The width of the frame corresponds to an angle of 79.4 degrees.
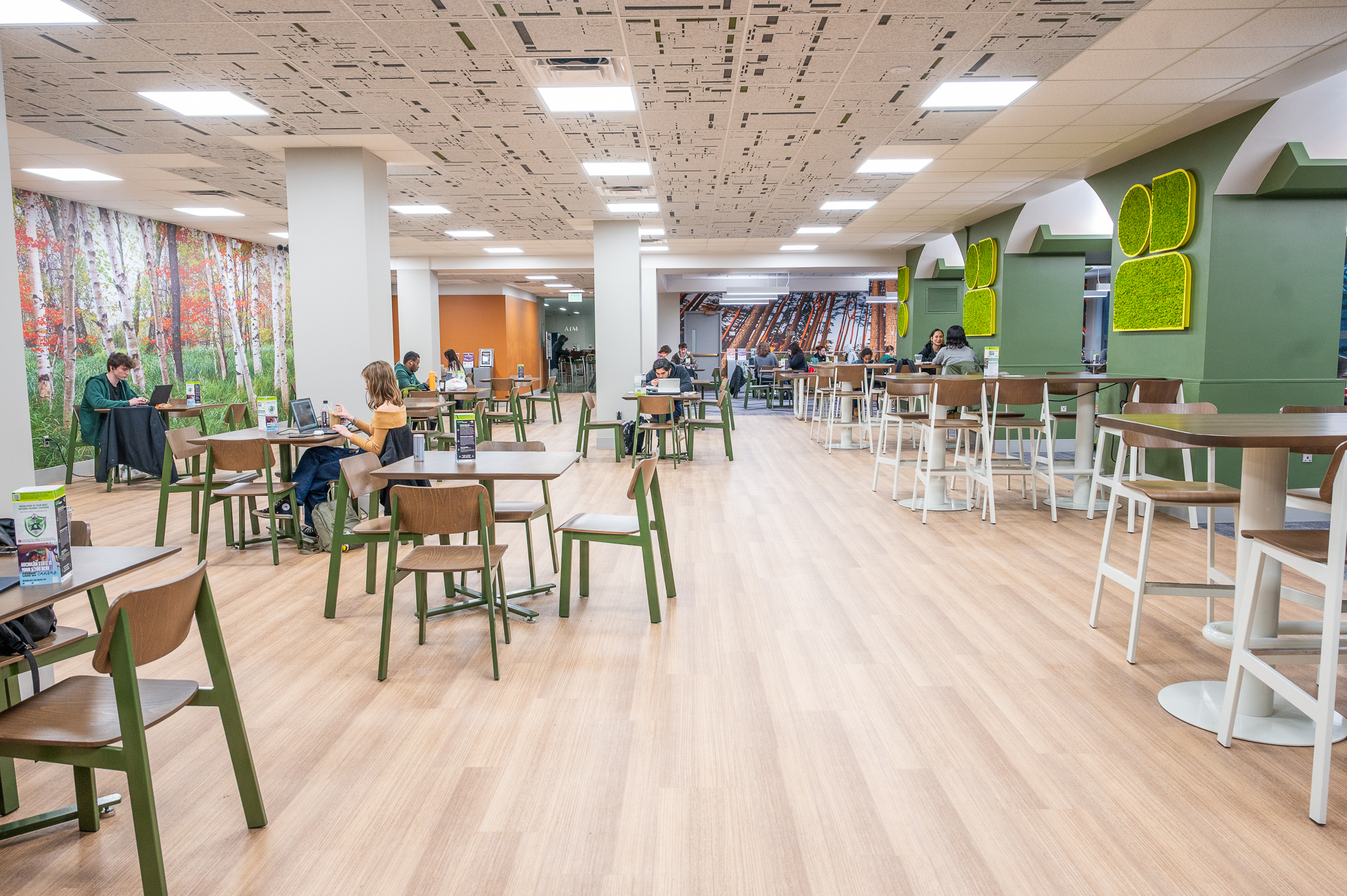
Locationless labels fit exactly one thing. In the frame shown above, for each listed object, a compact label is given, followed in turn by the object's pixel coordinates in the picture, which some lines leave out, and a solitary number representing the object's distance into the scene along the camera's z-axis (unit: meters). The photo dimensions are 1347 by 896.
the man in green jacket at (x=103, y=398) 7.87
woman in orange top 4.91
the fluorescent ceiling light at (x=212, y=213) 10.08
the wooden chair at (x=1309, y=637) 2.15
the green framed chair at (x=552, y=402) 13.81
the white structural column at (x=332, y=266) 6.64
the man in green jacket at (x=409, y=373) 10.12
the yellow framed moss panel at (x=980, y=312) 10.64
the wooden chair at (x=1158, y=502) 3.16
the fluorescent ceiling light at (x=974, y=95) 5.19
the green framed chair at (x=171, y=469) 5.26
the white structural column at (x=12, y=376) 2.87
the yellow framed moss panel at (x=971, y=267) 11.26
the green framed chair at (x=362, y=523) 3.75
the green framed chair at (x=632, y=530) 3.82
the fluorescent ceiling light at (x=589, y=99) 5.32
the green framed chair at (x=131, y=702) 1.72
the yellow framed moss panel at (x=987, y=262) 10.64
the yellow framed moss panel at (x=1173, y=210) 6.30
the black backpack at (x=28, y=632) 1.93
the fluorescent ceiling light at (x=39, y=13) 3.92
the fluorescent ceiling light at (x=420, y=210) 9.81
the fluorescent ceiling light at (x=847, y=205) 9.60
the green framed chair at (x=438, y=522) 3.17
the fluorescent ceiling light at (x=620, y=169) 7.54
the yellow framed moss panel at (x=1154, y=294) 6.40
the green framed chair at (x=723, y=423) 9.49
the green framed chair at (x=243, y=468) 5.03
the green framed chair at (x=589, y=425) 9.27
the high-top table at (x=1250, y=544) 2.61
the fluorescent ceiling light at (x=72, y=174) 7.86
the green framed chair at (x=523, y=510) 3.89
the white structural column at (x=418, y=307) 16.05
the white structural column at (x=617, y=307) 10.95
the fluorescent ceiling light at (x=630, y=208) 9.75
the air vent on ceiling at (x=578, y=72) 4.76
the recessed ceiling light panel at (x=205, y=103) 5.34
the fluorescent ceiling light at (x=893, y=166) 7.45
